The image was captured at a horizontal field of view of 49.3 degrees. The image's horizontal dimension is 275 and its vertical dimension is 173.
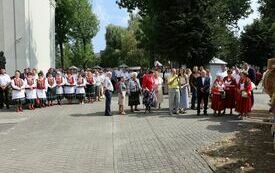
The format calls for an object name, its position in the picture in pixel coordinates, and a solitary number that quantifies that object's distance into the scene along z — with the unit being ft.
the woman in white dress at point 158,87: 42.16
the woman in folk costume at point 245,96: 34.17
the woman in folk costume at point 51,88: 48.10
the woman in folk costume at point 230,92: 36.85
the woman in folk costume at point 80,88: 49.70
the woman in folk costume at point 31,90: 45.16
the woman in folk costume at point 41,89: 46.32
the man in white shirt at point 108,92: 38.60
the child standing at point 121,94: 39.56
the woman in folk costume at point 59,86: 48.91
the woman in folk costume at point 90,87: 50.69
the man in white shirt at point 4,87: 46.03
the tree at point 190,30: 63.92
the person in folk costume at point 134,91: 40.76
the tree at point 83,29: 130.63
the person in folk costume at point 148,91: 40.44
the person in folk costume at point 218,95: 36.91
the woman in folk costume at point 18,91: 44.34
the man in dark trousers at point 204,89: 37.76
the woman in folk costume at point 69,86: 49.35
